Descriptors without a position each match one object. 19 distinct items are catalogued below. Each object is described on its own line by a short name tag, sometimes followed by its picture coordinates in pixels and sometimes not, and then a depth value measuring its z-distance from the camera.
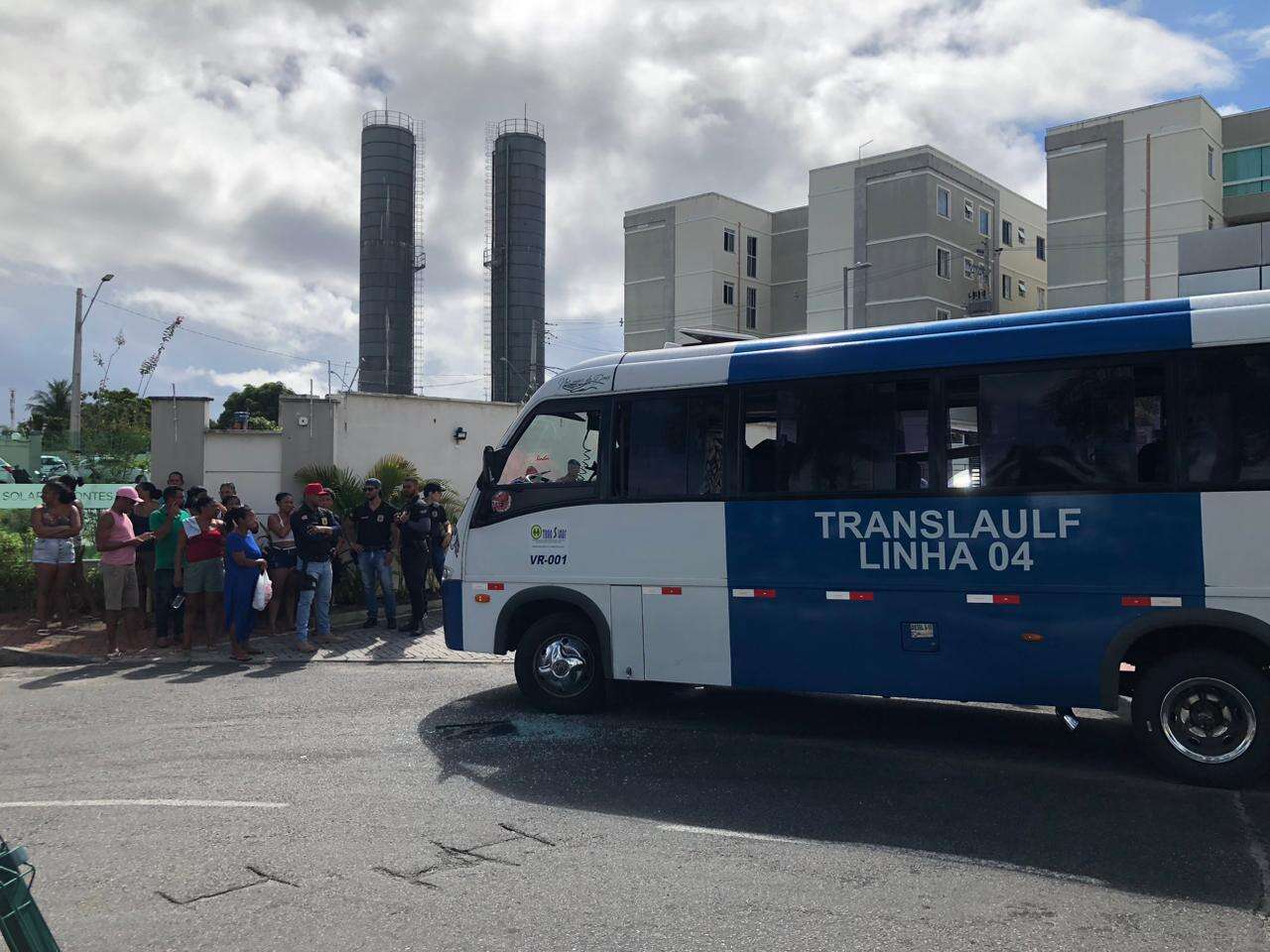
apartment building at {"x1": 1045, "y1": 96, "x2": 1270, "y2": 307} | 47.53
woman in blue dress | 11.89
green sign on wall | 15.74
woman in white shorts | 12.91
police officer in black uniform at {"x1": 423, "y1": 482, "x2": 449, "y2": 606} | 13.87
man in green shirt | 12.50
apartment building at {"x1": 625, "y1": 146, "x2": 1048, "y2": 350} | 56.44
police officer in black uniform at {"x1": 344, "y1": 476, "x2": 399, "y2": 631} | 13.44
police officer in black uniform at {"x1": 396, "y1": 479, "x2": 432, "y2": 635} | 13.39
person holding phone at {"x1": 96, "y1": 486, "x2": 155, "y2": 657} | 11.92
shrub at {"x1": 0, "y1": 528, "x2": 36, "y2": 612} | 14.38
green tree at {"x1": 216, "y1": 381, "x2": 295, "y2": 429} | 73.23
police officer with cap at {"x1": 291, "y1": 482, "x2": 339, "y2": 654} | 12.32
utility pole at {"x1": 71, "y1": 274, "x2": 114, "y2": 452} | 31.39
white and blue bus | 6.68
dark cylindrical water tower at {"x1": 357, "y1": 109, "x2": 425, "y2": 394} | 83.56
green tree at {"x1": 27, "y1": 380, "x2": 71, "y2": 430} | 60.81
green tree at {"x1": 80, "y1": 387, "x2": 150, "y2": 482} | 20.45
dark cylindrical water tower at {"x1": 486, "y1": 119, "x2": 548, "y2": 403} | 84.94
